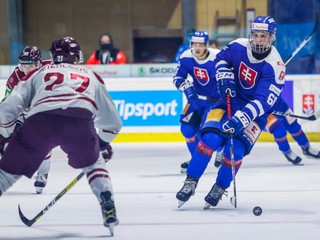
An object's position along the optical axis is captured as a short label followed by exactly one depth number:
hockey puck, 9.63
